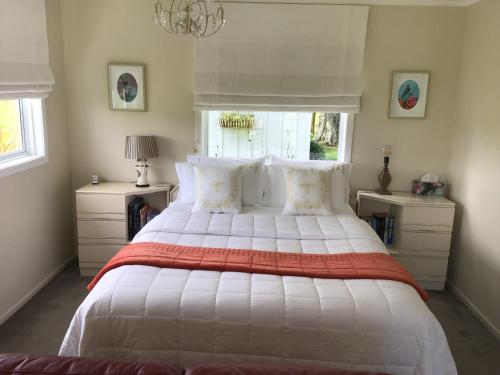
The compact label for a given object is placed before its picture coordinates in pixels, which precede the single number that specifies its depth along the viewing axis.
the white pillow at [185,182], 3.55
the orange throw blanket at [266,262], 2.32
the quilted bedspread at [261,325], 1.97
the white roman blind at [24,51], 2.74
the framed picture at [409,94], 3.66
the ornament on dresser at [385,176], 3.73
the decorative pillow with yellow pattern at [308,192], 3.34
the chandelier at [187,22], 1.98
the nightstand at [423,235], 3.51
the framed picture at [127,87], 3.71
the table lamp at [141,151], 3.68
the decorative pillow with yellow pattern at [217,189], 3.31
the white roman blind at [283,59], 3.57
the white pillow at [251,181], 3.55
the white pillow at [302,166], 3.56
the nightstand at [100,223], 3.58
